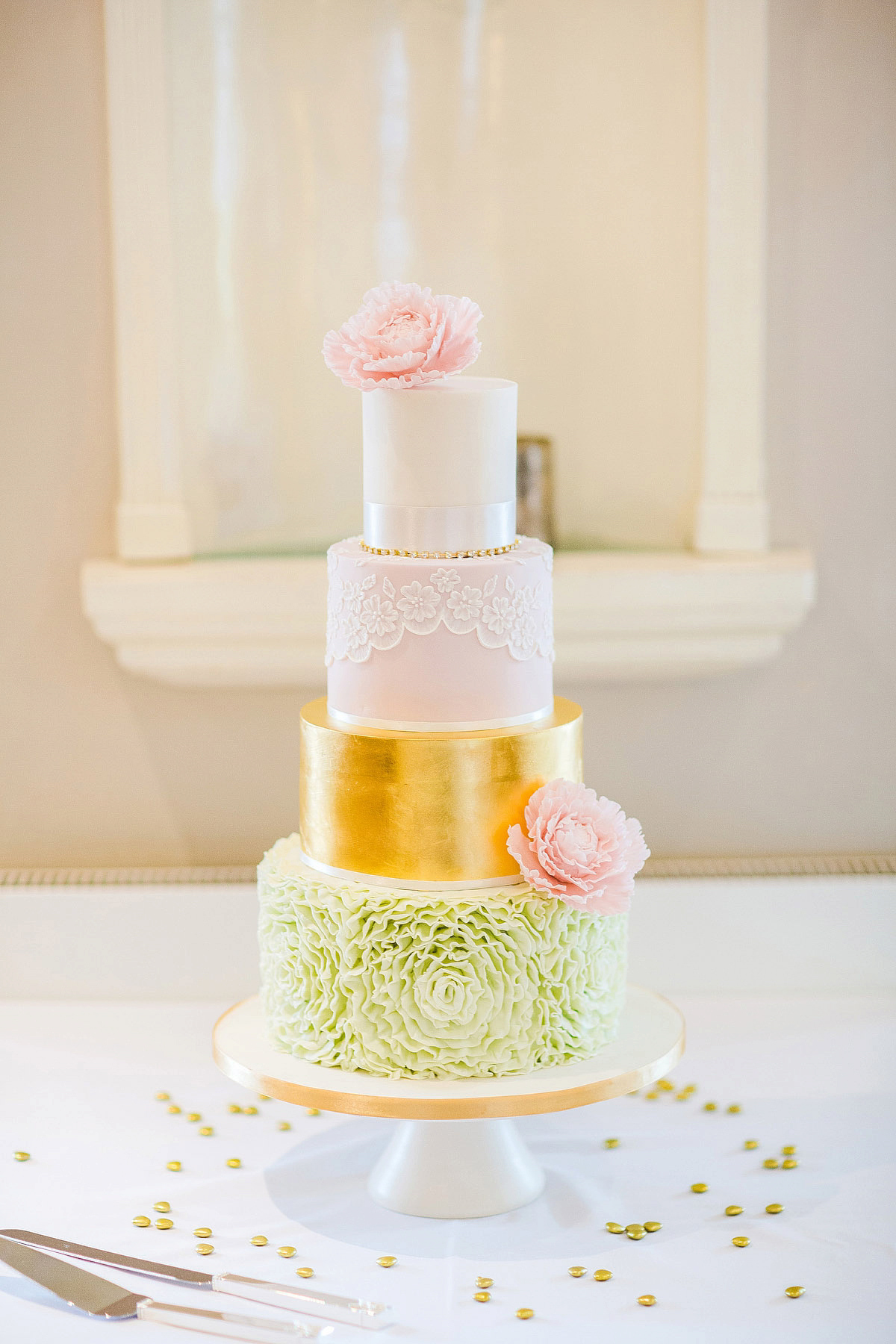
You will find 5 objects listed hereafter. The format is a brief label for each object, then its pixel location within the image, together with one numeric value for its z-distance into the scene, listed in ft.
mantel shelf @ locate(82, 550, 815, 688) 6.12
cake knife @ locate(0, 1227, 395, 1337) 3.72
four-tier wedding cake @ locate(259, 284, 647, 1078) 3.93
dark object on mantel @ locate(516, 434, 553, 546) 6.29
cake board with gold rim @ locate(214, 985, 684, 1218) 3.81
